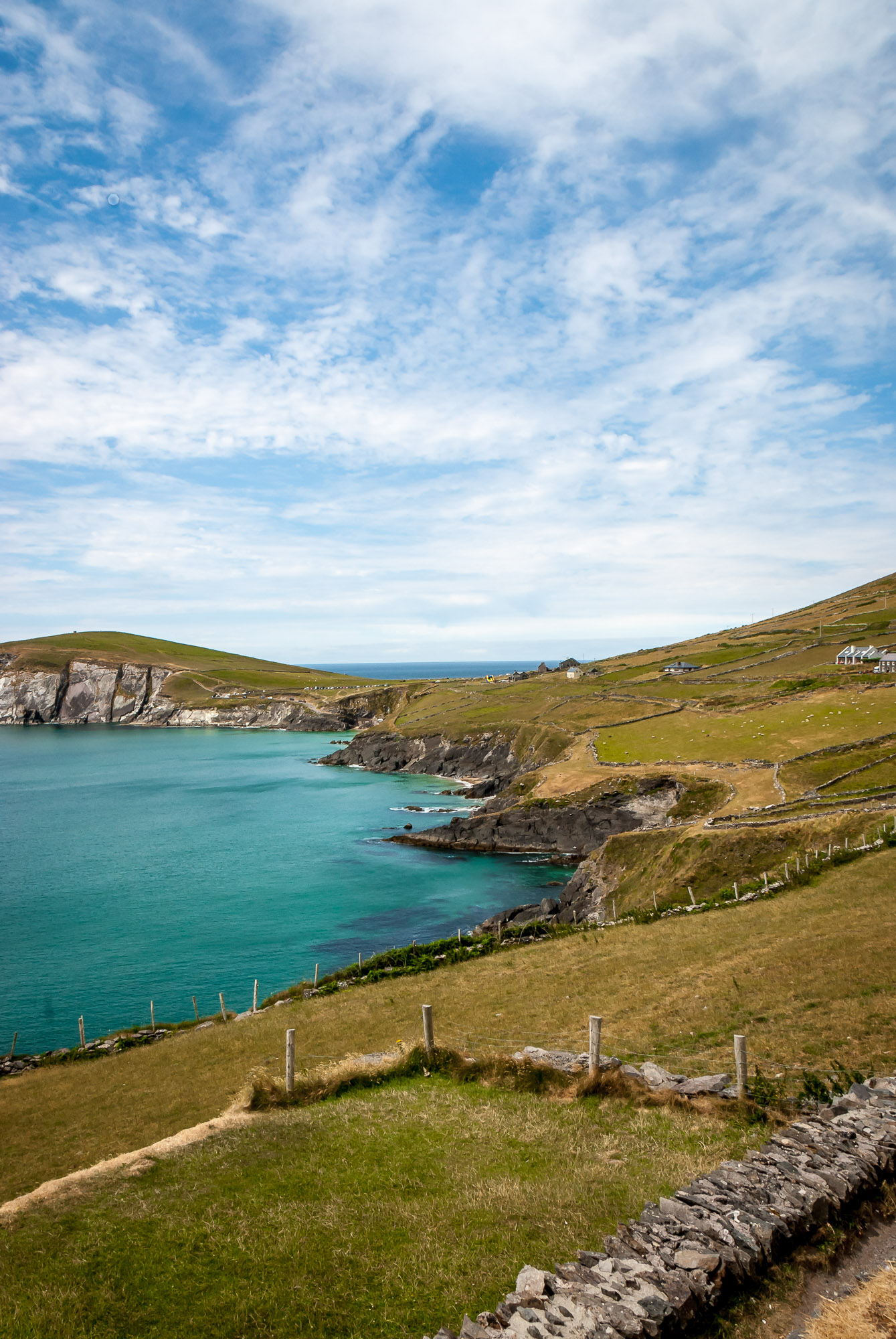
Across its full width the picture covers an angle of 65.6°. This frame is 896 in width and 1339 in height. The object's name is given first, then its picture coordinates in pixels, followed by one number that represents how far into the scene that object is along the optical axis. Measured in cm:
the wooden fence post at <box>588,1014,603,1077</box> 1739
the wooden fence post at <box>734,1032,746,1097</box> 1549
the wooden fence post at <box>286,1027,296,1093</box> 1950
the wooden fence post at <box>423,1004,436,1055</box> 2069
